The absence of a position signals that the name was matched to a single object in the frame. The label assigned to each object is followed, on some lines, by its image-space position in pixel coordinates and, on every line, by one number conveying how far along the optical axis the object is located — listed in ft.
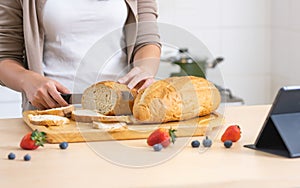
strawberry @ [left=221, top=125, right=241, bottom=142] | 5.68
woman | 7.25
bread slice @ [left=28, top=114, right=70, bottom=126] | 6.09
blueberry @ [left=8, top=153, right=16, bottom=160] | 5.29
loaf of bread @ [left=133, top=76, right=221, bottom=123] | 6.08
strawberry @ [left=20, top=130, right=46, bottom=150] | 5.51
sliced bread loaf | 6.36
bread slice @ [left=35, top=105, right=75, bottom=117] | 6.39
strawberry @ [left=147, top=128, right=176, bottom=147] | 5.52
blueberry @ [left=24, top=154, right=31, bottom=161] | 5.24
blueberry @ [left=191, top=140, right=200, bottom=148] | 5.53
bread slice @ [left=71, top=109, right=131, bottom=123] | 6.13
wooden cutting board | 5.78
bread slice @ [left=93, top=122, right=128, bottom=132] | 5.85
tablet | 5.26
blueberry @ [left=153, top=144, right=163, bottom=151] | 5.45
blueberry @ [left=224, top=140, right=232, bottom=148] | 5.53
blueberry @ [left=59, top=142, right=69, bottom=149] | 5.56
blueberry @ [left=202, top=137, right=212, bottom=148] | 5.53
